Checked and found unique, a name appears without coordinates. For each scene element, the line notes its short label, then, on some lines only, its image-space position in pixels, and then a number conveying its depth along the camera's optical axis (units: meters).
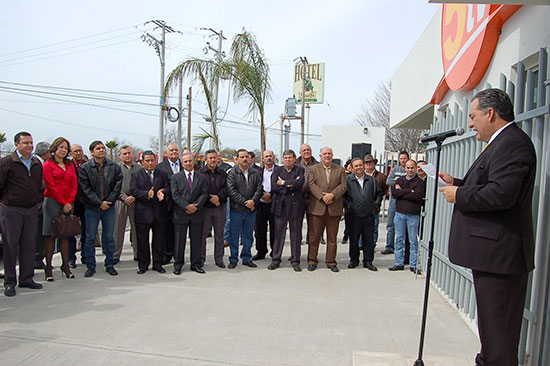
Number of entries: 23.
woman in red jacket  6.13
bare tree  30.13
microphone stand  3.16
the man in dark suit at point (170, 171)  7.49
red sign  5.30
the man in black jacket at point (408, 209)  7.00
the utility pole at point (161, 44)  28.61
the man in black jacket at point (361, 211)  7.28
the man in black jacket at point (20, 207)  5.44
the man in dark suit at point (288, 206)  7.13
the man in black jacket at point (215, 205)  7.16
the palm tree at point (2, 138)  39.00
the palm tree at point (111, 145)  46.64
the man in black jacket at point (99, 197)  6.50
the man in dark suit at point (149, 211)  6.70
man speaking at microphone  2.58
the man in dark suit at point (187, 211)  6.74
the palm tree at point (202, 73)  11.37
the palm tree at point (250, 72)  10.92
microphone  3.21
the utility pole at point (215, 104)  11.47
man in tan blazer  7.04
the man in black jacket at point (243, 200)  7.23
